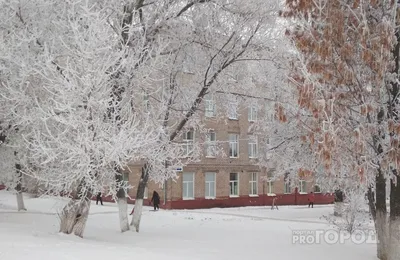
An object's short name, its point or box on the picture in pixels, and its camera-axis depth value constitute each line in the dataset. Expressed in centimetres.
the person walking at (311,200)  3659
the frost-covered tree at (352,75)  717
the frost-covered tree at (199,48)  1333
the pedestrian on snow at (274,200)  3717
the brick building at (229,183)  3338
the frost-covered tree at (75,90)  955
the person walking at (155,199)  2881
